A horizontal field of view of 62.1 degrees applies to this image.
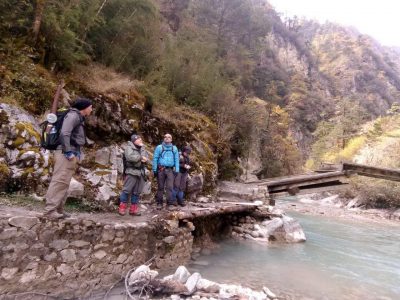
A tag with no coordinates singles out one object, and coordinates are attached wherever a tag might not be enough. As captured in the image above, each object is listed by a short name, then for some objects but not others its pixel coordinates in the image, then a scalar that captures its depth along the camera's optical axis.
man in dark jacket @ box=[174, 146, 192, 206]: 8.35
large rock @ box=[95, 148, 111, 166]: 7.74
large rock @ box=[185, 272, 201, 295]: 5.53
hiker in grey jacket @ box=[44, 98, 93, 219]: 4.80
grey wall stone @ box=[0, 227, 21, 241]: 4.20
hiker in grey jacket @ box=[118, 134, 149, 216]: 6.51
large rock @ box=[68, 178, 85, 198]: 6.36
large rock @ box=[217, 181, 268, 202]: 11.93
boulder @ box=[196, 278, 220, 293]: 5.68
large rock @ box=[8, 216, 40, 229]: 4.32
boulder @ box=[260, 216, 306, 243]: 10.69
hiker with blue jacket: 7.68
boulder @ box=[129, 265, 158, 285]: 5.49
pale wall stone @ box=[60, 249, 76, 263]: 4.80
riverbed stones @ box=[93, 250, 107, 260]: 5.22
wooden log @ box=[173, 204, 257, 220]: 7.19
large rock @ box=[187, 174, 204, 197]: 9.82
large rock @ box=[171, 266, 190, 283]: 5.74
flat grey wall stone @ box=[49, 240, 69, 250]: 4.69
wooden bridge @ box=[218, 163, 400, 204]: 13.66
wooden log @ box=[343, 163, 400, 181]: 13.62
